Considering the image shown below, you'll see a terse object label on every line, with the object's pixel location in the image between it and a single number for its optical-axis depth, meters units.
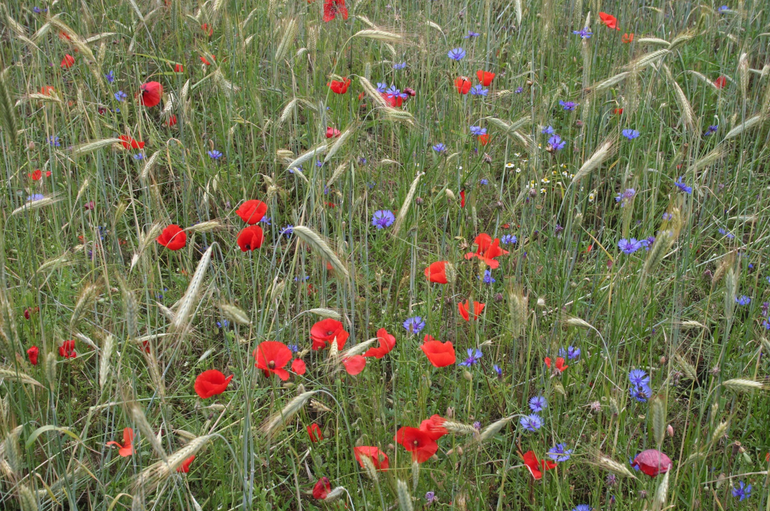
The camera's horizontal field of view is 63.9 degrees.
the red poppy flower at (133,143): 2.11
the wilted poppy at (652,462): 1.30
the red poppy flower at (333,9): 2.79
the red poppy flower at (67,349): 1.60
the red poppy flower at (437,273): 1.72
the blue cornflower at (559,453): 1.48
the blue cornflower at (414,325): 1.75
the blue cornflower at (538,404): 1.62
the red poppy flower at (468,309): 1.61
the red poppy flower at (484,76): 2.61
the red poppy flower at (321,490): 1.43
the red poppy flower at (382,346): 1.61
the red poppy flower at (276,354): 1.59
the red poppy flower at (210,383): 1.52
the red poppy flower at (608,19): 2.79
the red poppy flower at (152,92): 2.49
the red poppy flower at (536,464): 1.55
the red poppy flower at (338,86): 2.31
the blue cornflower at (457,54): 2.76
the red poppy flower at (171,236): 1.82
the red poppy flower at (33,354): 1.62
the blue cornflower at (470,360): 1.68
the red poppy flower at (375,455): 1.43
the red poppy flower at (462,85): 2.54
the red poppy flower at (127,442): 1.47
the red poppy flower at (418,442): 1.42
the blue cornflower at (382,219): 2.21
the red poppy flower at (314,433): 1.67
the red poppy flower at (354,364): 1.58
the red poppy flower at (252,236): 1.77
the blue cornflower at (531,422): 1.57
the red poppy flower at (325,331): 1.68
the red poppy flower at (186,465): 1.20
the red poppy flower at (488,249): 1.85
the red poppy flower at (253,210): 1.79
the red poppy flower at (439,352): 1.55
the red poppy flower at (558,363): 1.66
